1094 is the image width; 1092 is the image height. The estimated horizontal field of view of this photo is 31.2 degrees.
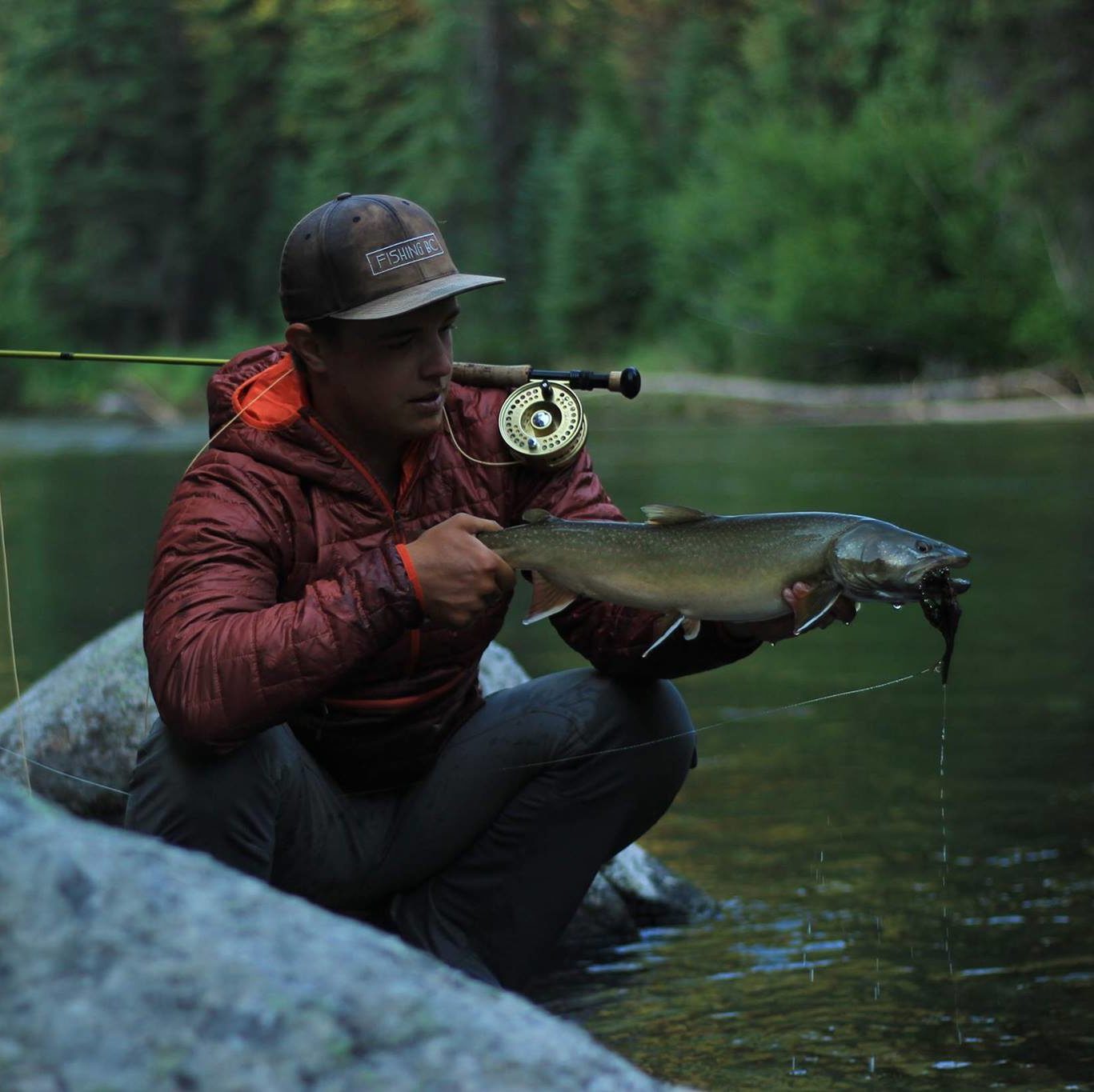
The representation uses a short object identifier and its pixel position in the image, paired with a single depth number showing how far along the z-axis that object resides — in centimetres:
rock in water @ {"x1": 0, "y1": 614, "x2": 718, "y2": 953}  482
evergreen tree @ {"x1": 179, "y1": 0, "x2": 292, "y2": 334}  6272
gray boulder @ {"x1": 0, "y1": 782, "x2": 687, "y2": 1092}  173
